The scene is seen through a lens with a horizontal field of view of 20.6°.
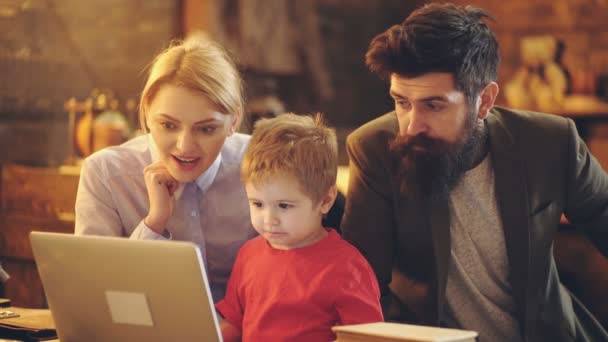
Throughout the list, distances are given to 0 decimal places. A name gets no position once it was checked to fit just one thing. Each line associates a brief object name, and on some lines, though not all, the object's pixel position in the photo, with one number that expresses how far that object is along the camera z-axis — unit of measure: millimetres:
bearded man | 3955
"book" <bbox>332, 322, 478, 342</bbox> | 2828
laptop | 3090
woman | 3955
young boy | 3508
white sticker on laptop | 3219
